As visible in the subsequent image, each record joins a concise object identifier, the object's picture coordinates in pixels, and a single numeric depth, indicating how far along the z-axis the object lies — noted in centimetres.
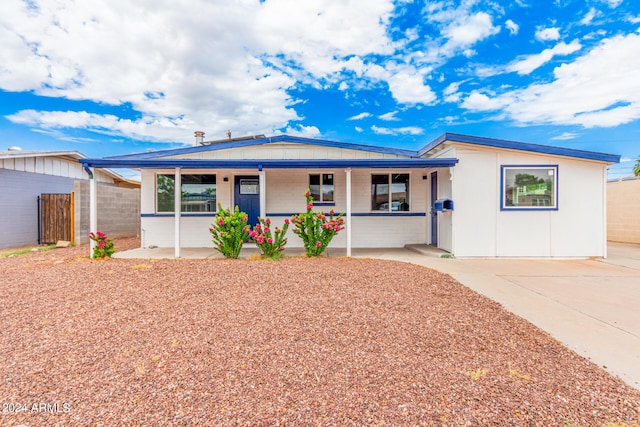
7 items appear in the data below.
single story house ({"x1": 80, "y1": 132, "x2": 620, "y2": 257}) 711
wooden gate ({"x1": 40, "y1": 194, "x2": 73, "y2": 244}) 1015
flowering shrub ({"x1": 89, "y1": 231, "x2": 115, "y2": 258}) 691
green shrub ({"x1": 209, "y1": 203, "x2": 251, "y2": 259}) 679
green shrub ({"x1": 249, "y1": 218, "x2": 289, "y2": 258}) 678
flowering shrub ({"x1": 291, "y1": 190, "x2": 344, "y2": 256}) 691
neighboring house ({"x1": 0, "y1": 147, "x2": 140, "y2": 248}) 921
